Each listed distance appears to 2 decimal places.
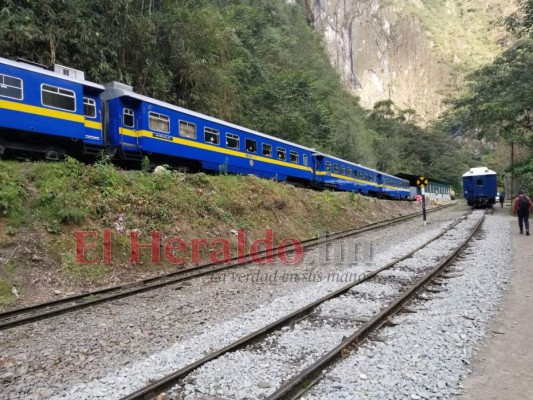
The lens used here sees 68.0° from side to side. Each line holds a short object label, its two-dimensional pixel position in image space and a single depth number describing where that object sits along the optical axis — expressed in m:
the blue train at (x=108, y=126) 10.30
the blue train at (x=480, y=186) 32.44
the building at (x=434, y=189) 51.29
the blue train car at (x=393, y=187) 36.44
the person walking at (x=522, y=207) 15.51
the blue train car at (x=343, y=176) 24.66
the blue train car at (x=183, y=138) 12.78
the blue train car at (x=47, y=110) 10.03
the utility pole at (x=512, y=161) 34.38
